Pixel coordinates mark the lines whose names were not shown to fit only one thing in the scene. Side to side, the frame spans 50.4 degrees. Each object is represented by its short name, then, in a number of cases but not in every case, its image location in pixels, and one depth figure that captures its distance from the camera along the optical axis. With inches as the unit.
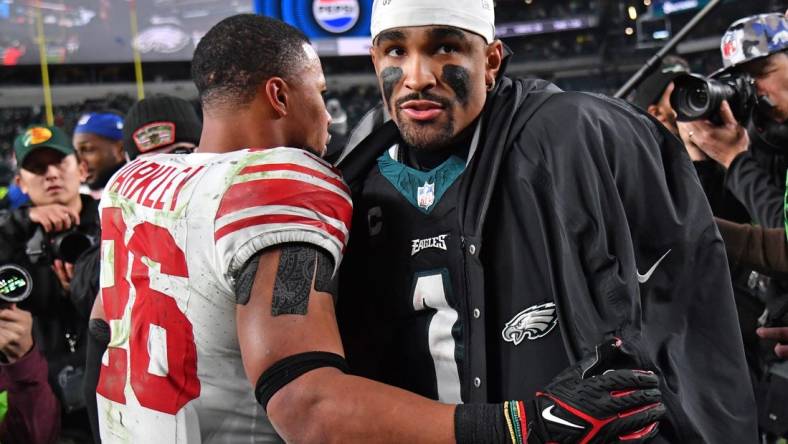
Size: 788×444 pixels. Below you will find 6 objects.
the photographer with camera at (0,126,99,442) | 124.8
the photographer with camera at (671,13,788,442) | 94.8
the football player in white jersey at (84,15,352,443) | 57.4
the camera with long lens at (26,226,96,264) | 124.6
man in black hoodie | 55.3
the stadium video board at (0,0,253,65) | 732.0
